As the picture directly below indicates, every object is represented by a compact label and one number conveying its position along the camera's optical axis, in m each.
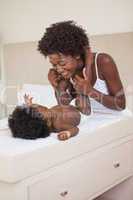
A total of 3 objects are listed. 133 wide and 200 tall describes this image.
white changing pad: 1.55
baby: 1.76
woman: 1.99
